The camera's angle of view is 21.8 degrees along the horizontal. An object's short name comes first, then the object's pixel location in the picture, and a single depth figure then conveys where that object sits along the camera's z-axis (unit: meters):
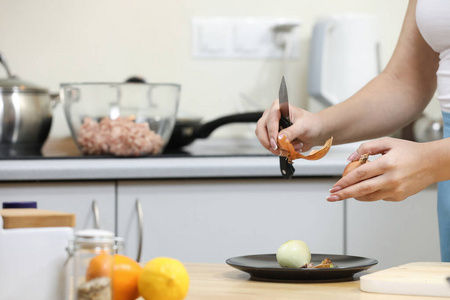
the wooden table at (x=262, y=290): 1.51
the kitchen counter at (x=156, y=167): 2.16
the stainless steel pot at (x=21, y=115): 2.31
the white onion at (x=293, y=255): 1.62
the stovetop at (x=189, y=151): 2.24
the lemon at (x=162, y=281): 1.35
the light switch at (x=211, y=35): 2.65
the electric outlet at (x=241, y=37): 2.65
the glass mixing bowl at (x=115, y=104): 2.30
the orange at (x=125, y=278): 1.36
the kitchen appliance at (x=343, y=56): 2.53
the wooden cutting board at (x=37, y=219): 1.32
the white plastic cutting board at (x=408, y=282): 1.51
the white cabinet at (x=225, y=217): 2.19
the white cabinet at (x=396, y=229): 2.22
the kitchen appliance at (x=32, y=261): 1.28
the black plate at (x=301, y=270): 1.59
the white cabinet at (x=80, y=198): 2.17
